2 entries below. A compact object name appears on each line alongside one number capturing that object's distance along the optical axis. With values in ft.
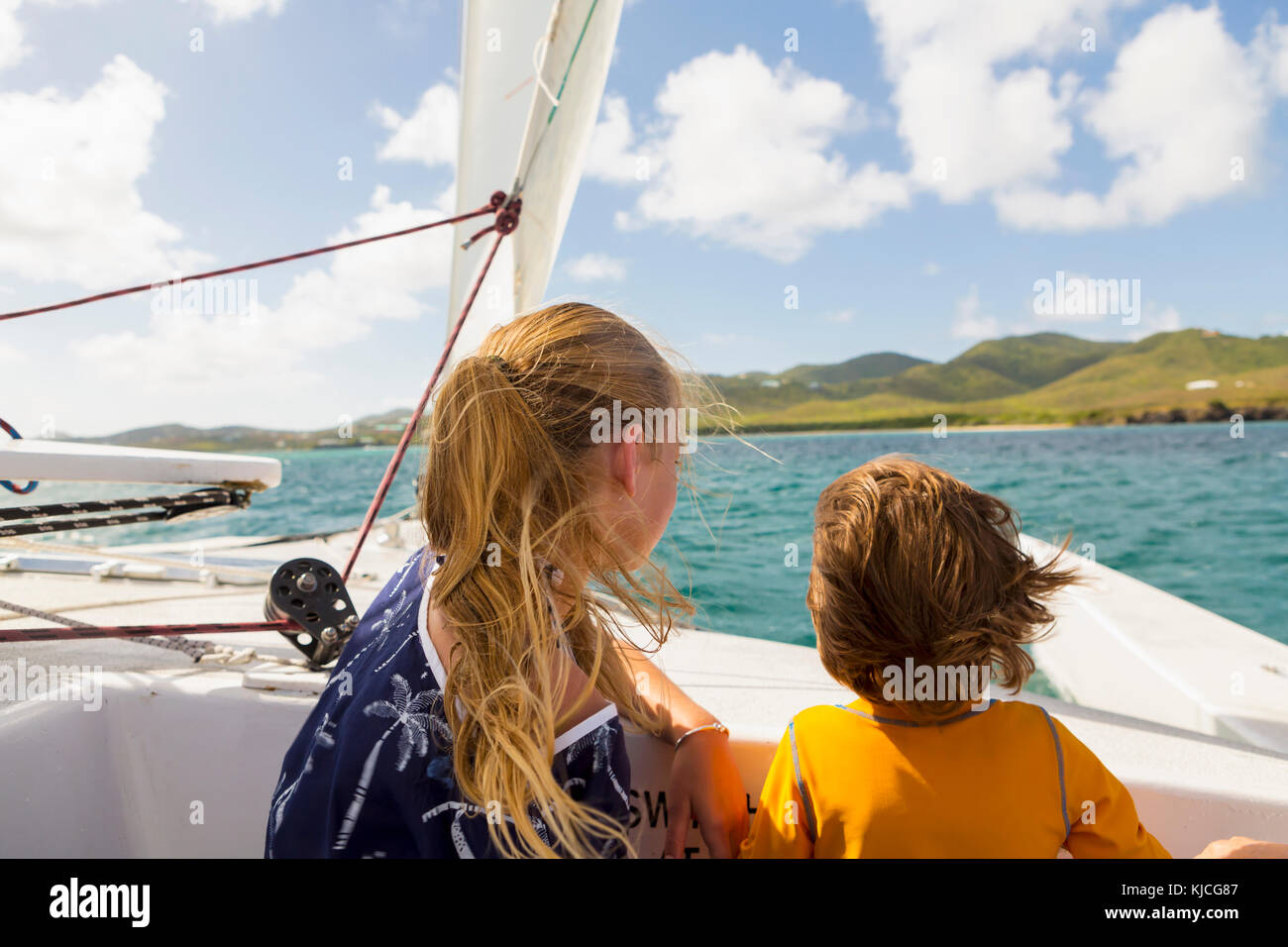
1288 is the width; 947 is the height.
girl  2.14
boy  2.52
